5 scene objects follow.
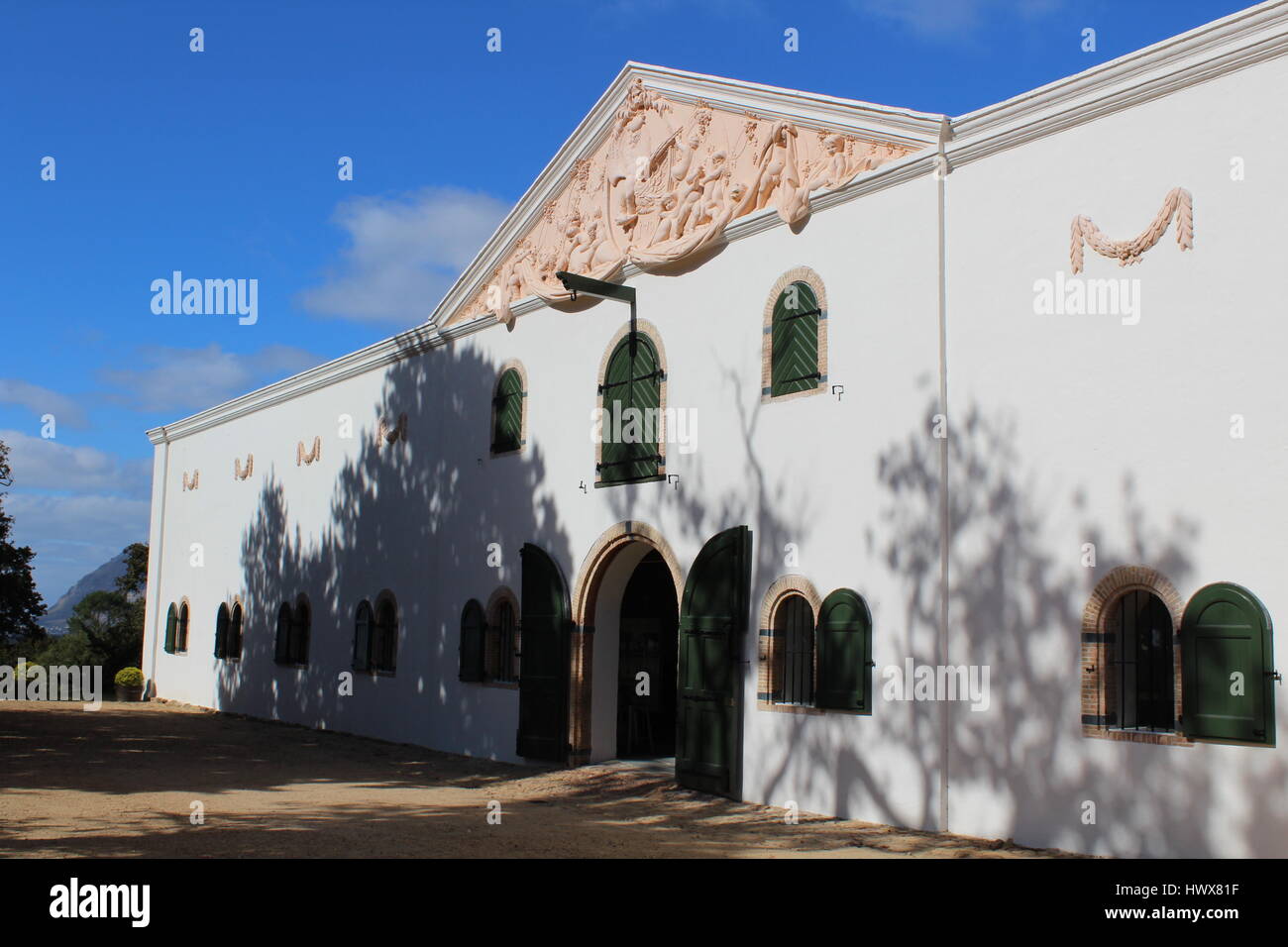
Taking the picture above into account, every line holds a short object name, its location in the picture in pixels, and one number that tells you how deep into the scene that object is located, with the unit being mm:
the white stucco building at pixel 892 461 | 9328
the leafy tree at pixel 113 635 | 35875
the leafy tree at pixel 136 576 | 41094
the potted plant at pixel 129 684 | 29109
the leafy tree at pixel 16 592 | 25422
